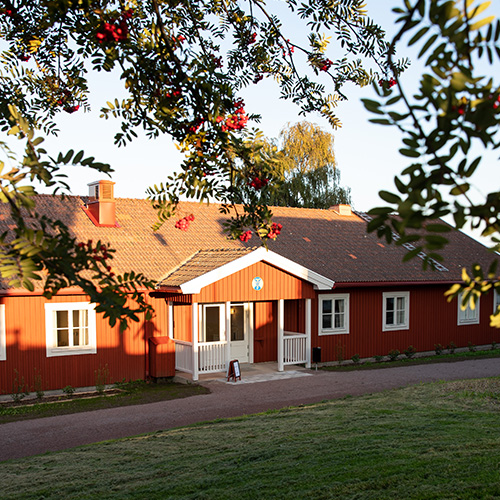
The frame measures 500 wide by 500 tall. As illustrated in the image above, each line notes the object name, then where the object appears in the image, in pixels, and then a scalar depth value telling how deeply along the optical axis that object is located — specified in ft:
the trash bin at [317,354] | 60.29
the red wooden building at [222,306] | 48.52
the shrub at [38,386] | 46.75
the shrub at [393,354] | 66.39
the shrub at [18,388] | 46.01
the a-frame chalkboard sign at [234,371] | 52.90
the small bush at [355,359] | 63.77
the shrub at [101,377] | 49.79
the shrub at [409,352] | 67.72
